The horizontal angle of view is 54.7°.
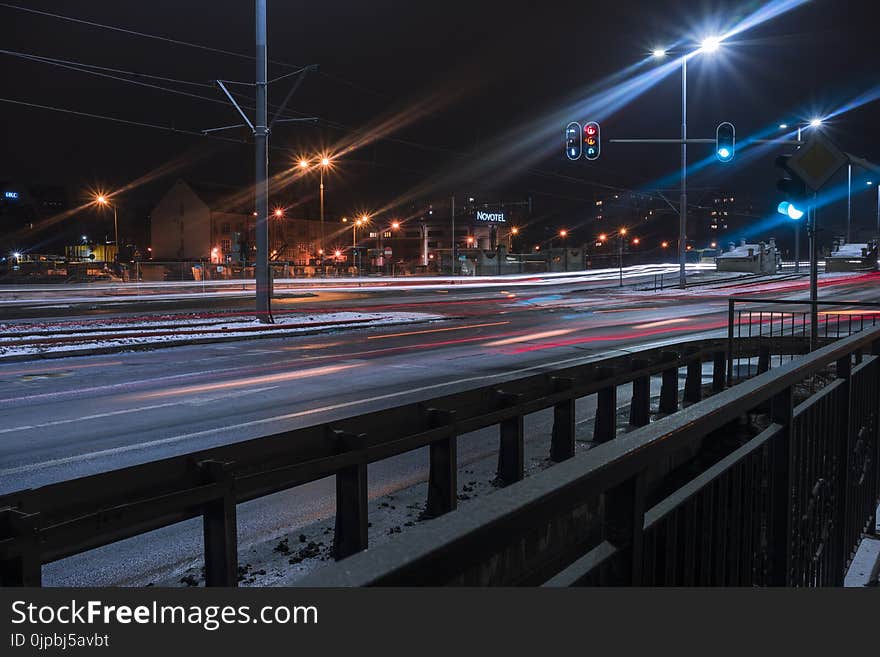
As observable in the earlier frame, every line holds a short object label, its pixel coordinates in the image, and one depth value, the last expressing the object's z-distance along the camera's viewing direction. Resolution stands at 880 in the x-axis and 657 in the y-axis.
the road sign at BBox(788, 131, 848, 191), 10.30
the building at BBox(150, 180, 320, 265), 100.12
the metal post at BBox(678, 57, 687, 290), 37.38
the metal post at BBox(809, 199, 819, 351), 11.36
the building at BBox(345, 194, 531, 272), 124.79
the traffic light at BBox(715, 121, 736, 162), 24.20
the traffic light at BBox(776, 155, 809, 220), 11.67
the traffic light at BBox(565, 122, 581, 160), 26.72
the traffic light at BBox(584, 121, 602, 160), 26.53
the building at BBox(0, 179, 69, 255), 99.31
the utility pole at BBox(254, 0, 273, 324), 21.55
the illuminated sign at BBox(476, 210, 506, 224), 124.38
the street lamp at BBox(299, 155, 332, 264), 43.75
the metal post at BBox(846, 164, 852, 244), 53.28
